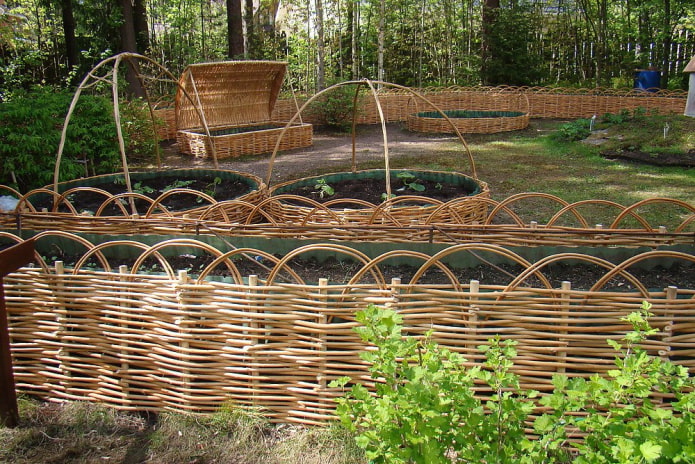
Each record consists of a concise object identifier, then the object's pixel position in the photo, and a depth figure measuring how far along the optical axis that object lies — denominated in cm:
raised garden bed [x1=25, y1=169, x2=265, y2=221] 486
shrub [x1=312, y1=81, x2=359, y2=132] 1160
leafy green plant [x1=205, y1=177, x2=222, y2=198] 528
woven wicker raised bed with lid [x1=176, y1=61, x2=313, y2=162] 923
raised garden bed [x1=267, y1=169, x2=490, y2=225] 392
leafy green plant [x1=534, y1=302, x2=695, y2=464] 124
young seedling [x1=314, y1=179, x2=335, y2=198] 502
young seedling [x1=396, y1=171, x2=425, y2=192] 517
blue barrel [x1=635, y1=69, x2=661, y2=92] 1323
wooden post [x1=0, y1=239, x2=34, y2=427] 226
